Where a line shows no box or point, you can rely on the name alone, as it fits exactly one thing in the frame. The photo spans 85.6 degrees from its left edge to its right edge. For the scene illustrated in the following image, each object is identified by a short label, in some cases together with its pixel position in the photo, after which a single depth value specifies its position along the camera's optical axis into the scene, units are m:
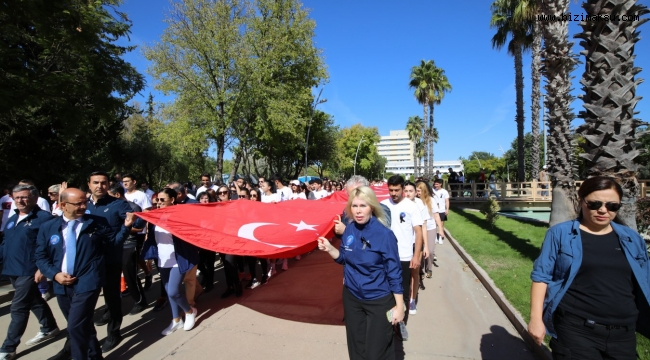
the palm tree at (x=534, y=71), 20.03
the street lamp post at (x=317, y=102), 30.46
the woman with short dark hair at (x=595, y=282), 2.33
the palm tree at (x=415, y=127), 73.12
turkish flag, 4.54
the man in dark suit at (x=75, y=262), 3.54
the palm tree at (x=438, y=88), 41.88
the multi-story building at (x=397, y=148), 176.38
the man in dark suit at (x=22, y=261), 4.08
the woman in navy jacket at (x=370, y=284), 2.88
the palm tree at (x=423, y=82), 41.81
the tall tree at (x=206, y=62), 21.98
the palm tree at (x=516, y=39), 24.23
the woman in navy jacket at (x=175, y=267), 4.73
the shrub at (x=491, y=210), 12.96
